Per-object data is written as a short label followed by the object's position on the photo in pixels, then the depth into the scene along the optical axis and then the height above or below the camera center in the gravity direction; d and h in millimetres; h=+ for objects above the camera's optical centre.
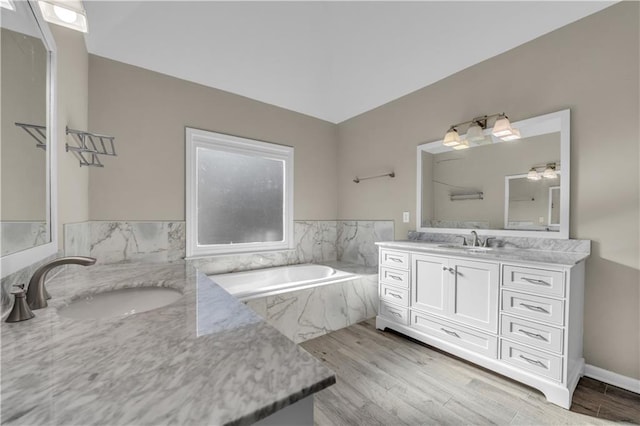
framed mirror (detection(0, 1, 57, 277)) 826 +265
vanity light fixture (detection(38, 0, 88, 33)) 1115 +872
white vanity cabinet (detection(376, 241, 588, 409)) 1606 -694
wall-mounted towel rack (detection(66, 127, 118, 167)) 1476 +437
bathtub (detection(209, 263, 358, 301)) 2370 -725
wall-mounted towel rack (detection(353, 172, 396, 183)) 3158 +437
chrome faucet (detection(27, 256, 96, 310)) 825 -249
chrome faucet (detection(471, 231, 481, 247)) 2393 -261
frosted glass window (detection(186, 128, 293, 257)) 2787 +188
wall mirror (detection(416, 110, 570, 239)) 2027 +249
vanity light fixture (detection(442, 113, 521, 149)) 2154 +685
